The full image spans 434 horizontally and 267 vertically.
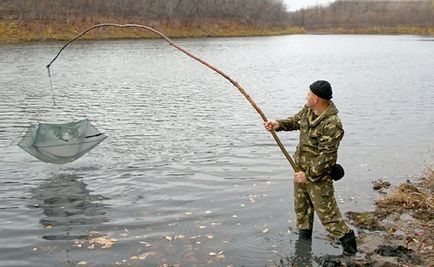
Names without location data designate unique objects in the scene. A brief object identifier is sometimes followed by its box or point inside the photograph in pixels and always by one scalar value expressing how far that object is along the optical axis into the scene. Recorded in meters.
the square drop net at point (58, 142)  11.30
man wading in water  6.37
